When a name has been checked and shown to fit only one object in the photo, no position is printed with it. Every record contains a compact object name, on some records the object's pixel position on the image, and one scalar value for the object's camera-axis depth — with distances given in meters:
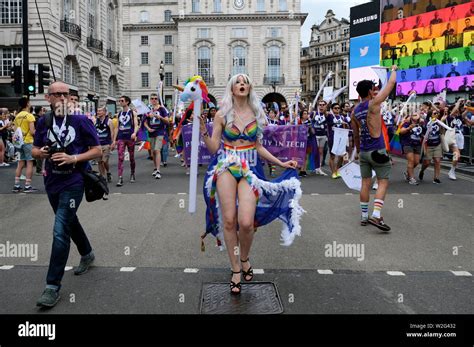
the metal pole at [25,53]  17.48
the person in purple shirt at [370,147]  7.04
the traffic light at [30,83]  17.78
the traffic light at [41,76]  18.36
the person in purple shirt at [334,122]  13.90
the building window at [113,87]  50.57
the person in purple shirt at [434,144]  11.60
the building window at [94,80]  43.72
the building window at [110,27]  49.38
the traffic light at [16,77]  17.67
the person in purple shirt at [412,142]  11.77
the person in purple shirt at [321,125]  13.67
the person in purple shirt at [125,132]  11.62
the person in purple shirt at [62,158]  4.35
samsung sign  42.66
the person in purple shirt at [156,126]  13.01
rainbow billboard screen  35.34
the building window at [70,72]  37.47
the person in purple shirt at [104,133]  11.66
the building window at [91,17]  42.56
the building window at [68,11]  36.69
